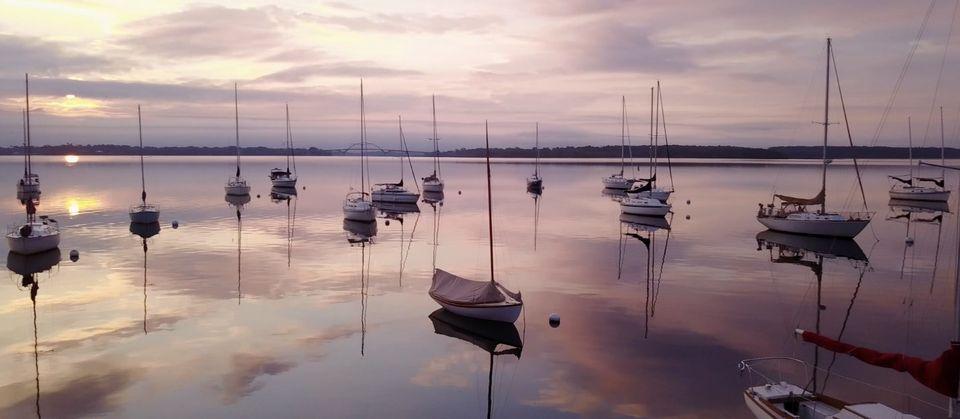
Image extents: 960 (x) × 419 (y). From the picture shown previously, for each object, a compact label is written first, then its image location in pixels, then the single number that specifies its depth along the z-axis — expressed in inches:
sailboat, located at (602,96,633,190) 3459.6
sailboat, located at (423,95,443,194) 3041.3
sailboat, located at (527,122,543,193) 3373.8
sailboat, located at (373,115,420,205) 2519.7
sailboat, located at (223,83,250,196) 2861.7
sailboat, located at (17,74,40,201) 1677.5
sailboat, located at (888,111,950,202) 2613.2
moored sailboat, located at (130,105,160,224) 1750.7
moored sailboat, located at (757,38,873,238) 1525.6
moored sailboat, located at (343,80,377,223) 1876.2
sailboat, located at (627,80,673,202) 2363.6
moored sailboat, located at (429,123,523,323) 784.3
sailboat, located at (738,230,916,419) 455.2
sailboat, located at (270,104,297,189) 3432.6
